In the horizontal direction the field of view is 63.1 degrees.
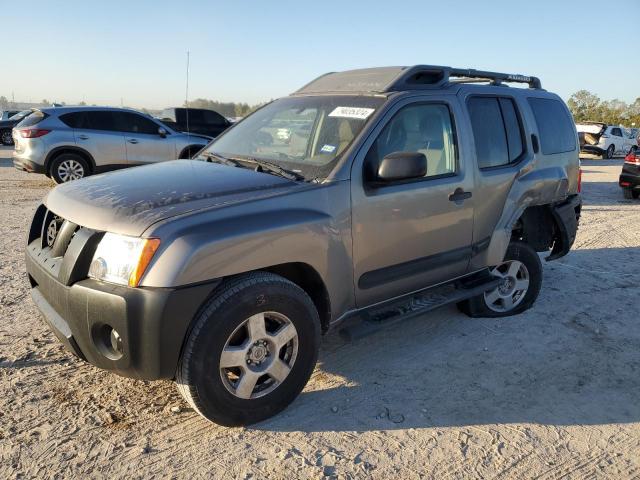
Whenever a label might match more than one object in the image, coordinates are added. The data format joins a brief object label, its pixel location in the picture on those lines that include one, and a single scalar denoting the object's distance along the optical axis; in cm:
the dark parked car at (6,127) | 2262
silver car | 1030
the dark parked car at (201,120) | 1422
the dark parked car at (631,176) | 1133
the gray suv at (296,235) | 261
